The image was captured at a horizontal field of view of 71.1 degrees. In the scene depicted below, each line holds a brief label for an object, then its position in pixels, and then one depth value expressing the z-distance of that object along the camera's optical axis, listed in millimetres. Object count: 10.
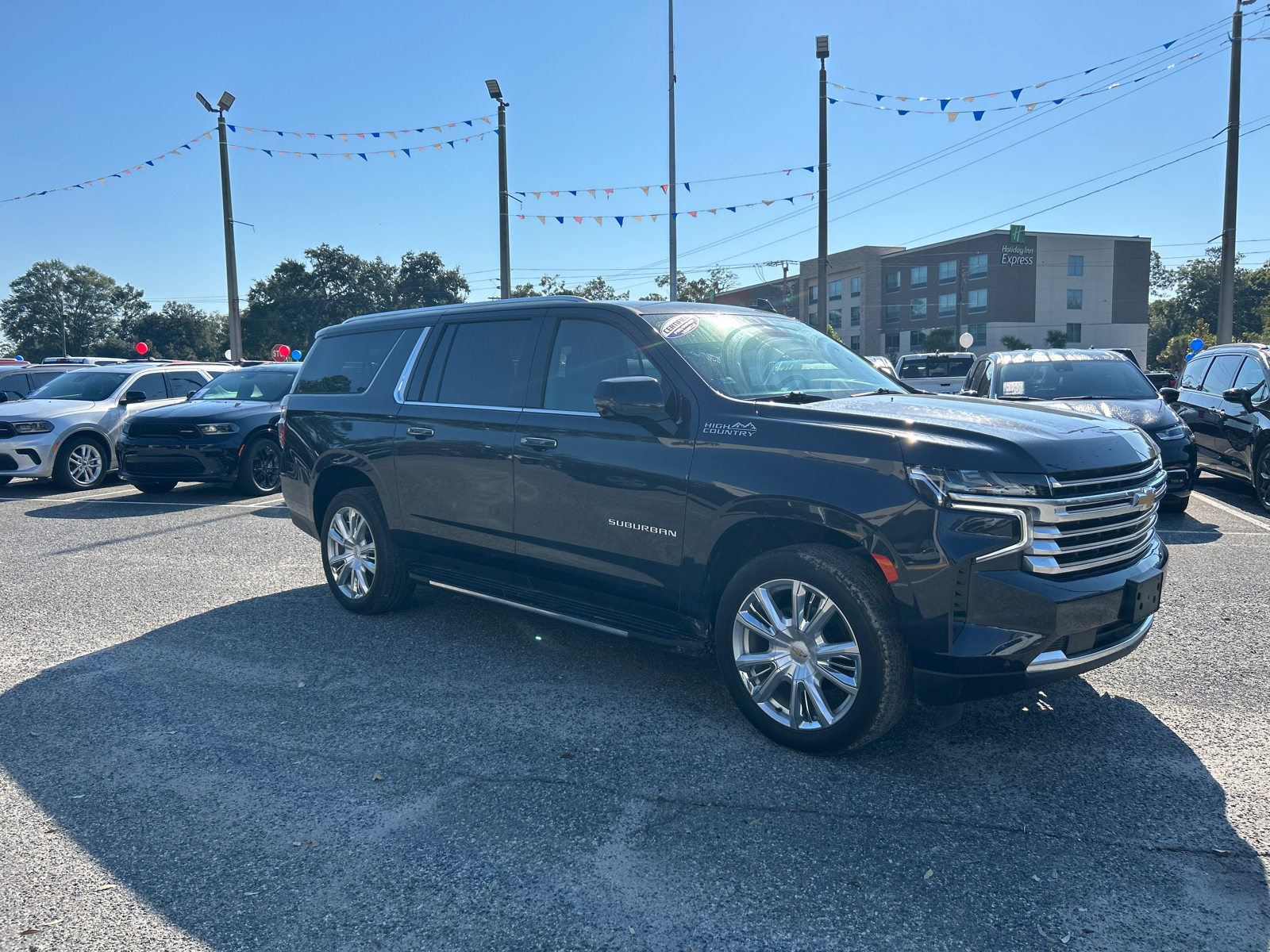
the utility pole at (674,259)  22703
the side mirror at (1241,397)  9547
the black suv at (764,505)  3234
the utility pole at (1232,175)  20562
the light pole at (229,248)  21766
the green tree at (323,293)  70438
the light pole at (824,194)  22344
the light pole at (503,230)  20641
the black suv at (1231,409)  9516
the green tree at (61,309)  100312
